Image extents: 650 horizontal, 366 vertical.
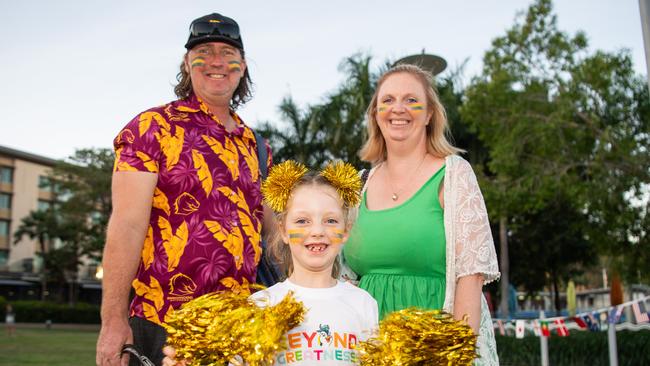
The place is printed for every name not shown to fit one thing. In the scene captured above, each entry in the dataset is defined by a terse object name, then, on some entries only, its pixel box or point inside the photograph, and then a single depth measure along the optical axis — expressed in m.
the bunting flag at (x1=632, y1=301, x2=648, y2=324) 8.41
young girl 2.35
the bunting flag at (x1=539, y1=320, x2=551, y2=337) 10.74
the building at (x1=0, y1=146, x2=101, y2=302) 60.78
